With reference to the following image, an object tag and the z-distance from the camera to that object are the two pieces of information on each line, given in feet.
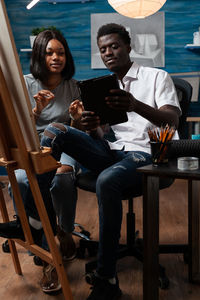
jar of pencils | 3.64
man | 4.31
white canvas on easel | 3.26
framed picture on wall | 12.46
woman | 5.67
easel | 3.43
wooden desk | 3.42
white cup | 12.02
